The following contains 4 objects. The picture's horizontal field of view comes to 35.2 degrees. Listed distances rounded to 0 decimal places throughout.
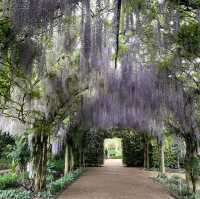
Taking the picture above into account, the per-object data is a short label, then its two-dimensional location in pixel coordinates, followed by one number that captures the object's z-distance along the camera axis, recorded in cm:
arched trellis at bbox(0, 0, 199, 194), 312
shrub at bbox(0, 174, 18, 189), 892
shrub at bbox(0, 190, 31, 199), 713
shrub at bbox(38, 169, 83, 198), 749
